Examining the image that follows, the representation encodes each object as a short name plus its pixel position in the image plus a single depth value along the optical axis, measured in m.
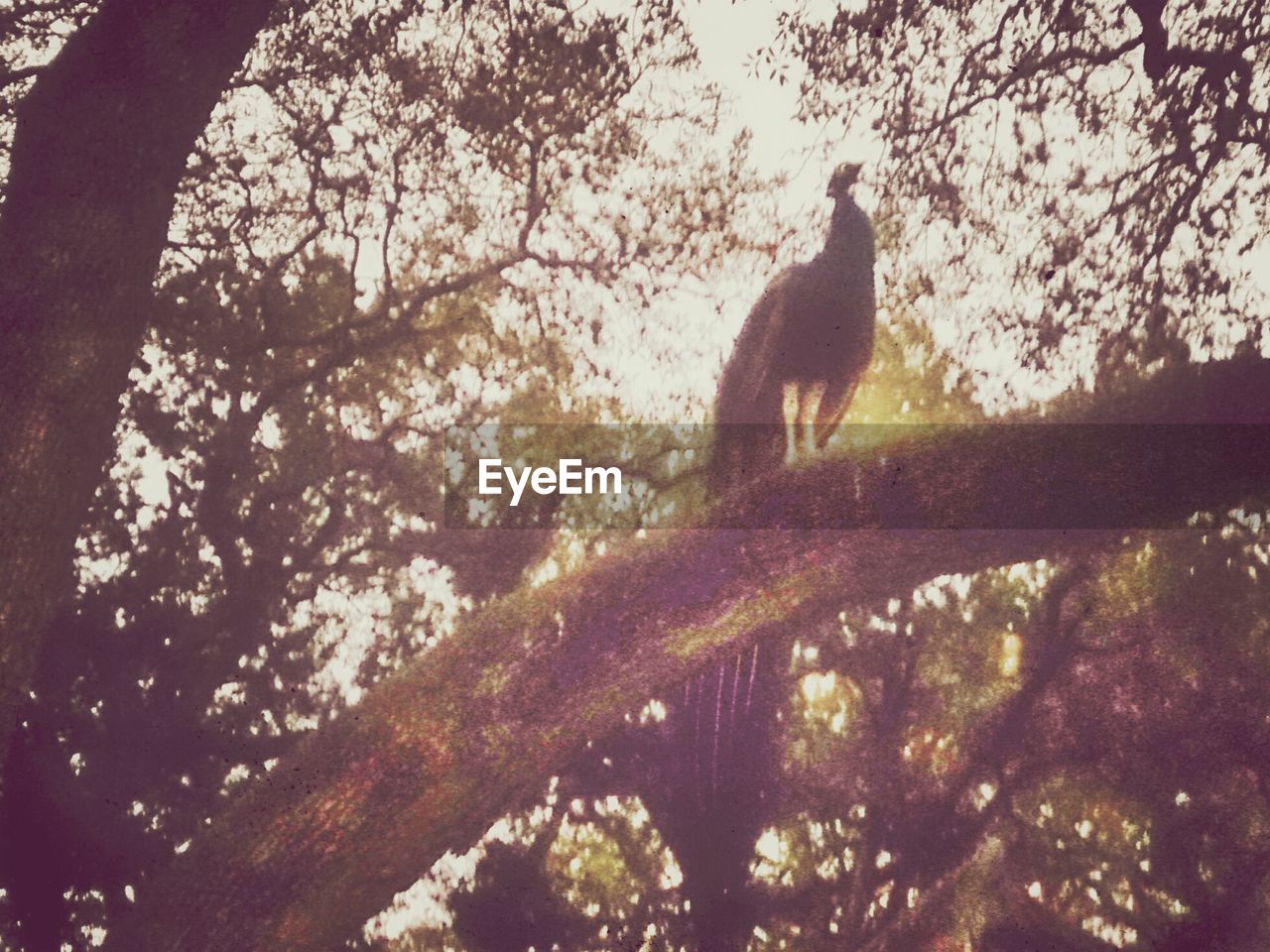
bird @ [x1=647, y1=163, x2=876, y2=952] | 6.76
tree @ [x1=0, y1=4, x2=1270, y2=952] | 3.84
